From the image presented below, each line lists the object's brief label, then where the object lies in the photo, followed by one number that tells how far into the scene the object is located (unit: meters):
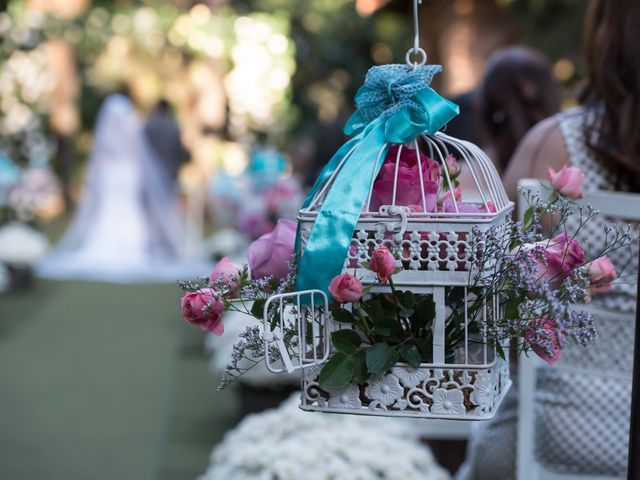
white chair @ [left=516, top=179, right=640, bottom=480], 2.29
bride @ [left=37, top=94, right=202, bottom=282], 13.52
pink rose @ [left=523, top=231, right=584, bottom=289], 1.68
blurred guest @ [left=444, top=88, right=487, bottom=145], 3.73
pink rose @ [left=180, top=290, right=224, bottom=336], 1.67
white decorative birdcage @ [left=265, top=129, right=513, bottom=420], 1.65
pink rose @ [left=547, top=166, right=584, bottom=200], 1.74
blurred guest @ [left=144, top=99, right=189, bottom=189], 13.59
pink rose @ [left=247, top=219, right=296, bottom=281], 1.71
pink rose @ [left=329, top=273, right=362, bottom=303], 1.62
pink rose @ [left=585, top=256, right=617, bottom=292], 1.71
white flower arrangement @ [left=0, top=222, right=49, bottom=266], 9.94
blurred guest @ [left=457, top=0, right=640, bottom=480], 2.23
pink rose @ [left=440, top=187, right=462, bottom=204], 1.70
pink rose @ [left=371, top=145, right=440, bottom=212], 1.67
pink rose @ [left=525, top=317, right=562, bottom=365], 1.65
